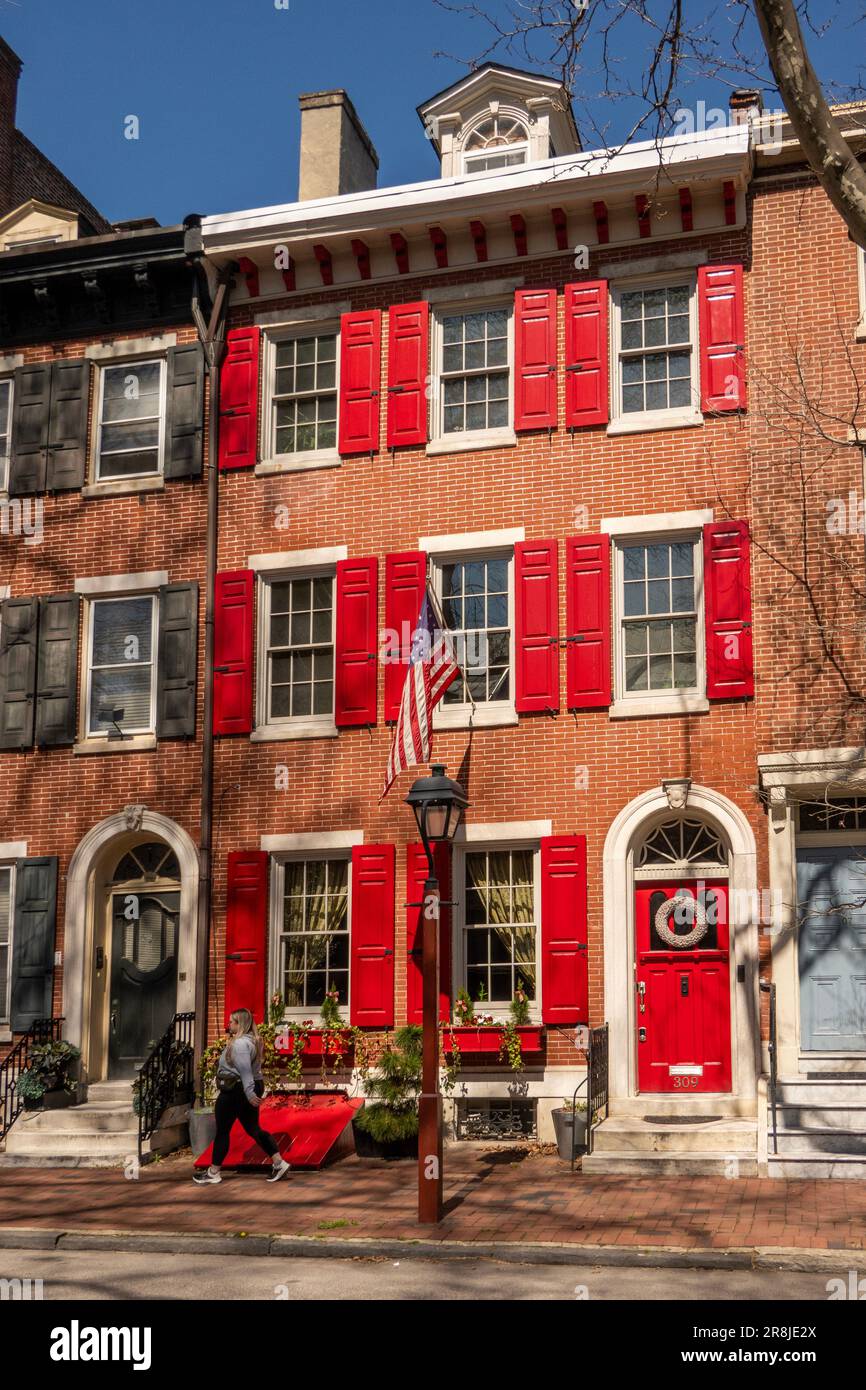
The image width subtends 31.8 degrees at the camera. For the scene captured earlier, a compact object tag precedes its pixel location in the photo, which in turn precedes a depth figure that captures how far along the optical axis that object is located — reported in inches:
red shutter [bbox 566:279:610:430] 658.8
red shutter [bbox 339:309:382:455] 692.1
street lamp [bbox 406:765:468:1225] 456.1
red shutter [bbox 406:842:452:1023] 633.0
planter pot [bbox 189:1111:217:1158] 608.1
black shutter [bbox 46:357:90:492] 738.2
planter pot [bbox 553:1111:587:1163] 561.9
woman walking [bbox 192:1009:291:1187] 541.0
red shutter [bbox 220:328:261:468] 710.5
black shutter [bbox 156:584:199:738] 696.4
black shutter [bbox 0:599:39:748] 724.0
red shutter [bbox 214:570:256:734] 687.7
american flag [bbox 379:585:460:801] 605.6
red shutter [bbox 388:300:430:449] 684.7
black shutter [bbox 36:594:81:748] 717.3
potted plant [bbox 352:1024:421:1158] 586.6
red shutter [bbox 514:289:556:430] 666.2
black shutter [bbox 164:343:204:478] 717.9
